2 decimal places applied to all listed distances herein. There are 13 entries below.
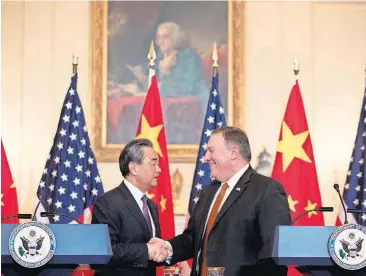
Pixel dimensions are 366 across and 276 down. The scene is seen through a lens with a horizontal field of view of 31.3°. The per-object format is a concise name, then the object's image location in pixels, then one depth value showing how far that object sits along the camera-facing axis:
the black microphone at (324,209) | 3.38
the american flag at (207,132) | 6.16
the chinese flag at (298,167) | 6.18
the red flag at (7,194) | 6.42
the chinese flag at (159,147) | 6.18
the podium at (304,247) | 3.12
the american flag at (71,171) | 6.05
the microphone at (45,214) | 3.34
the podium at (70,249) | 3.08
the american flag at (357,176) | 6.22
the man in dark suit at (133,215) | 3.75
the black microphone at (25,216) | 3.32
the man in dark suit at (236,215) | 3.60
